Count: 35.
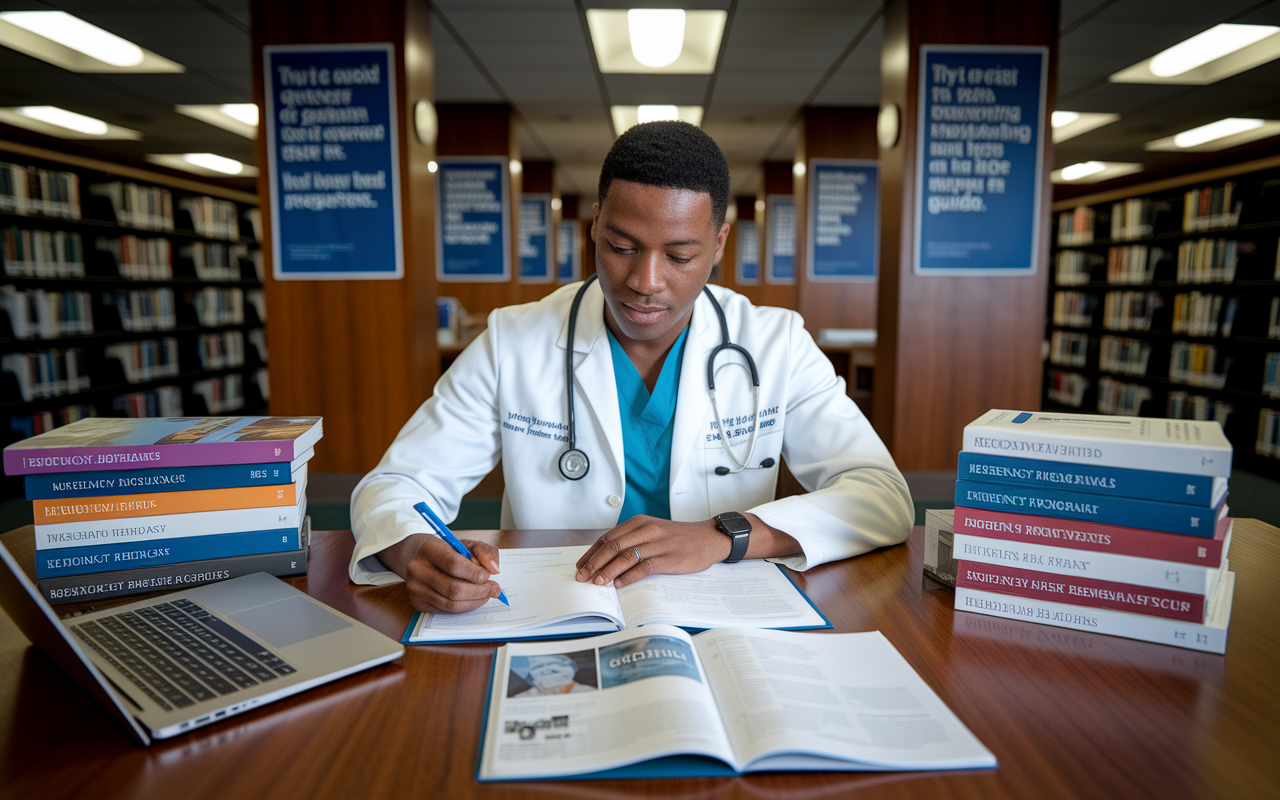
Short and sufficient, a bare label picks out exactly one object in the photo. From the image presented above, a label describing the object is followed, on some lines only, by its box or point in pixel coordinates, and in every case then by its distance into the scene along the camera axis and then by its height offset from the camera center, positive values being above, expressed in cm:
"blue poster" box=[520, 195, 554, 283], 895 +78
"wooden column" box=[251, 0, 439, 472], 373 -5
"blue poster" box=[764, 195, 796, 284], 937 +96
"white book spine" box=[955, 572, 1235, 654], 85 -37
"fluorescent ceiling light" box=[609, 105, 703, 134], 687 +191
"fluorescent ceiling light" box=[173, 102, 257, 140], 578 +159
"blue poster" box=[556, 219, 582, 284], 1378 +121
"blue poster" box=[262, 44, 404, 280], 373 +77
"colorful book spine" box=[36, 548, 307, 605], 99 -37
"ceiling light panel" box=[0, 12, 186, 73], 410 +161
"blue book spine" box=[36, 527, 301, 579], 100 -34
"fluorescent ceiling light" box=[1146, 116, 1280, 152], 596 +154
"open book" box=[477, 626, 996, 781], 63 -38
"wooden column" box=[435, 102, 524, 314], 661 +163
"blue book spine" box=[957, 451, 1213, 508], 84 -20
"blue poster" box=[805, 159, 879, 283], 682 +88
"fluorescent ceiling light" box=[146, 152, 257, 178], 733 +154
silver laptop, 68 -37
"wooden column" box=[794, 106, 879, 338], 675 +109
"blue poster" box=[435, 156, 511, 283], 657 +84
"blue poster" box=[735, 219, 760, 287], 1244 +105
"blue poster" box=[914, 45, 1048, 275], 380 +81
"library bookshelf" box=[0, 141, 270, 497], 505 +14
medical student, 131 -19
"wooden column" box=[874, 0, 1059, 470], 379 +2
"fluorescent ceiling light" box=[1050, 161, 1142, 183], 783 +158
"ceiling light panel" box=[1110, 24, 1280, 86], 438 +164
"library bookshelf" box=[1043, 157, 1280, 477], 573 +9
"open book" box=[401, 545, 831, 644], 88 -38
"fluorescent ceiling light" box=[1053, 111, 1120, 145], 607 +163
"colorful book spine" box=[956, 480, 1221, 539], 84 -23
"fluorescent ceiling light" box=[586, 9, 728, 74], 480 +191
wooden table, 61 -39
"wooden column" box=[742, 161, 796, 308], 952 +157
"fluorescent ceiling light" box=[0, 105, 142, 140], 548 +148
